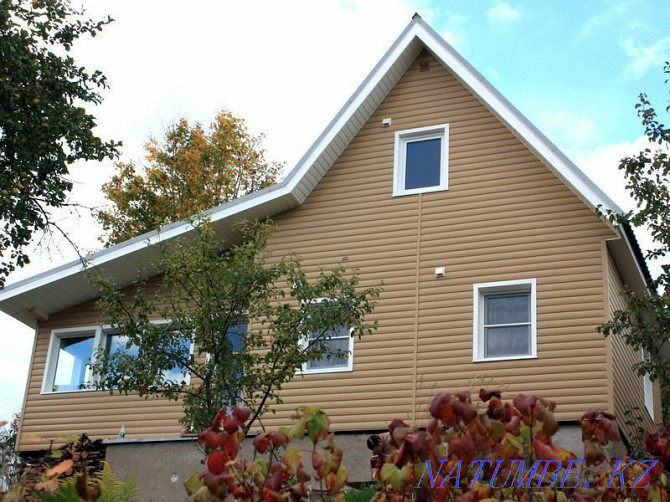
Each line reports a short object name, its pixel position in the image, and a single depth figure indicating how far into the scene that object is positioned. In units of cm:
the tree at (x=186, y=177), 3122
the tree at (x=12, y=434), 909
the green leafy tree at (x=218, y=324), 1357
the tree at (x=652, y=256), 1349
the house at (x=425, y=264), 1535
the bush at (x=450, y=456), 457
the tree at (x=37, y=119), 1670
